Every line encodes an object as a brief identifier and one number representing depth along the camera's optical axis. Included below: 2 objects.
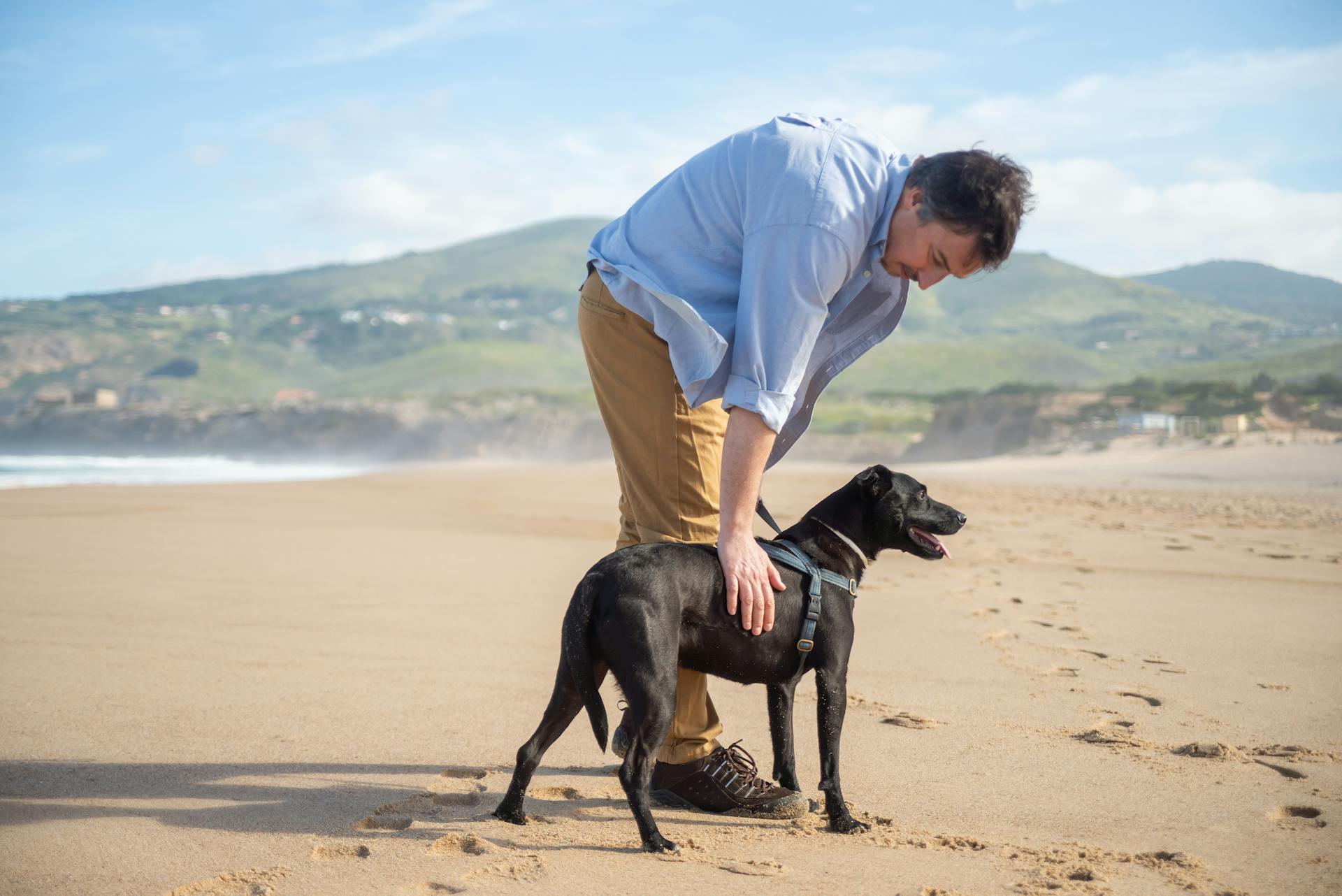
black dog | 2.51
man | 2.40
